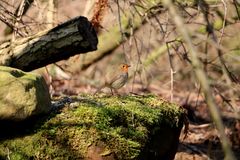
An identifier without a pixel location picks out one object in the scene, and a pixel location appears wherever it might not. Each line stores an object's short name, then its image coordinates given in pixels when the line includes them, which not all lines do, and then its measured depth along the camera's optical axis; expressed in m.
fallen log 8.87
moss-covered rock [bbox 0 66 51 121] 7.68
